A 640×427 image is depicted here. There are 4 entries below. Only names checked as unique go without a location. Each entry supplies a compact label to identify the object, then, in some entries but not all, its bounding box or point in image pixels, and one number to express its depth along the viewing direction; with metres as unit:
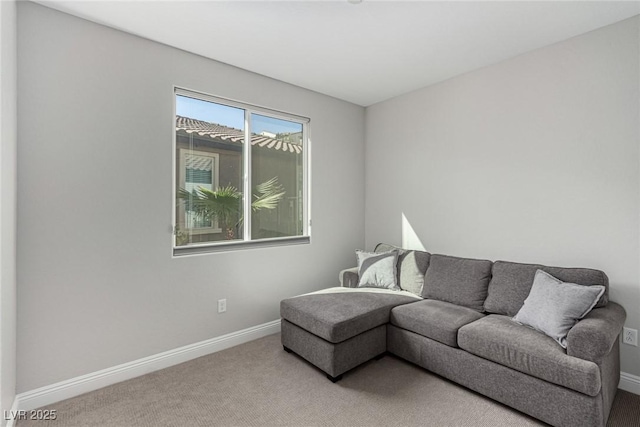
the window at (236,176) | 2.80
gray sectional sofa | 1.80
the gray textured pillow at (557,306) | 2.02
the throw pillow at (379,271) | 3.21
